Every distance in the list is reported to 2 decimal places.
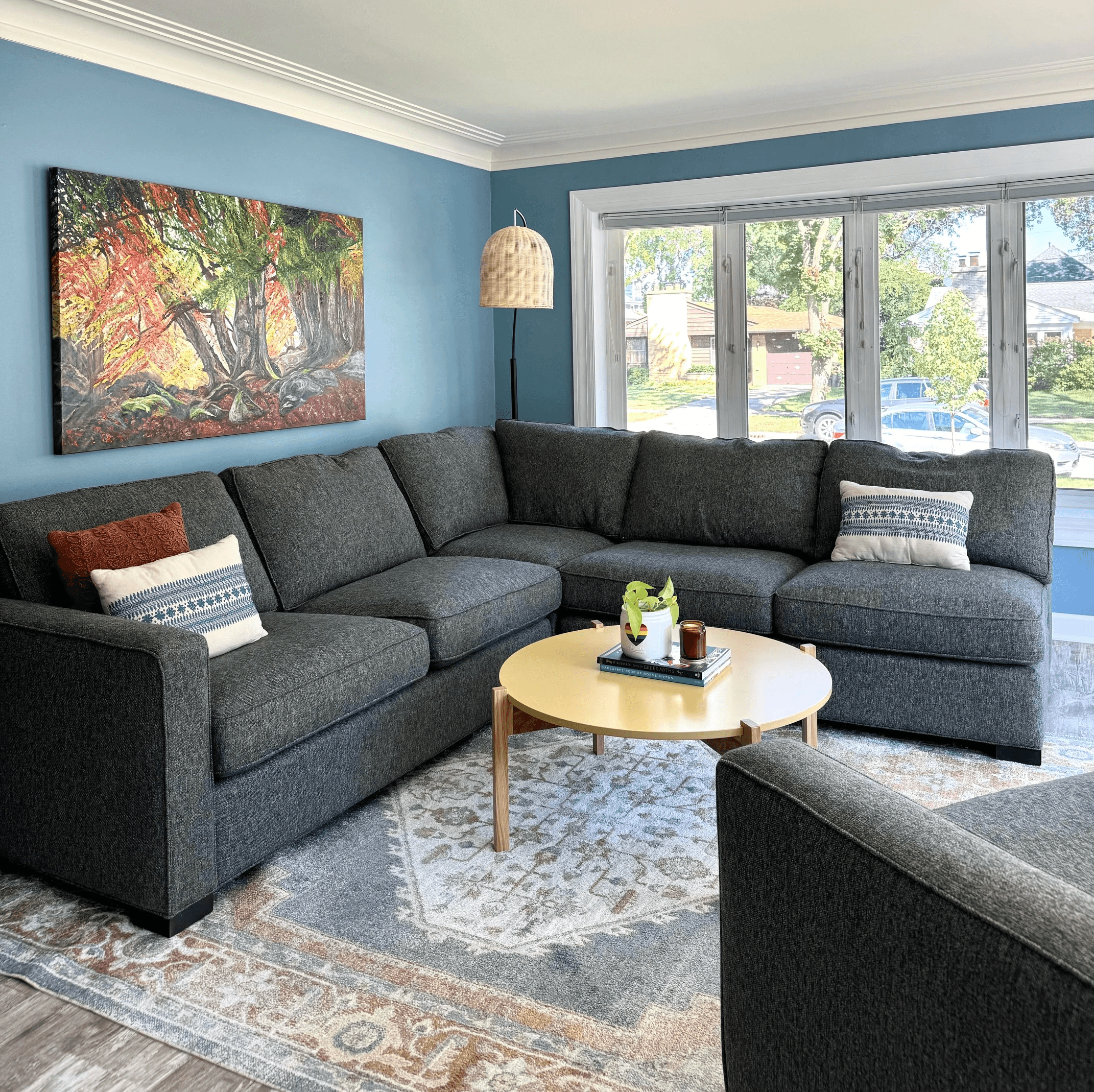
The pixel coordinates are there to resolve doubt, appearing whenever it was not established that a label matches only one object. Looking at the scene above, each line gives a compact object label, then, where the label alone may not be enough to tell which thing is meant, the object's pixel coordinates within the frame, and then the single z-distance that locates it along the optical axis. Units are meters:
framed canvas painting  3.23
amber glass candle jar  2.82
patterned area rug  1.93
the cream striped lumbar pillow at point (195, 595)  2.63
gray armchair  0.91
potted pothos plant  2.85
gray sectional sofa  2.35
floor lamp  4.57
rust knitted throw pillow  2.70
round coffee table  2.47
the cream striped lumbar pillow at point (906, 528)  3.61
